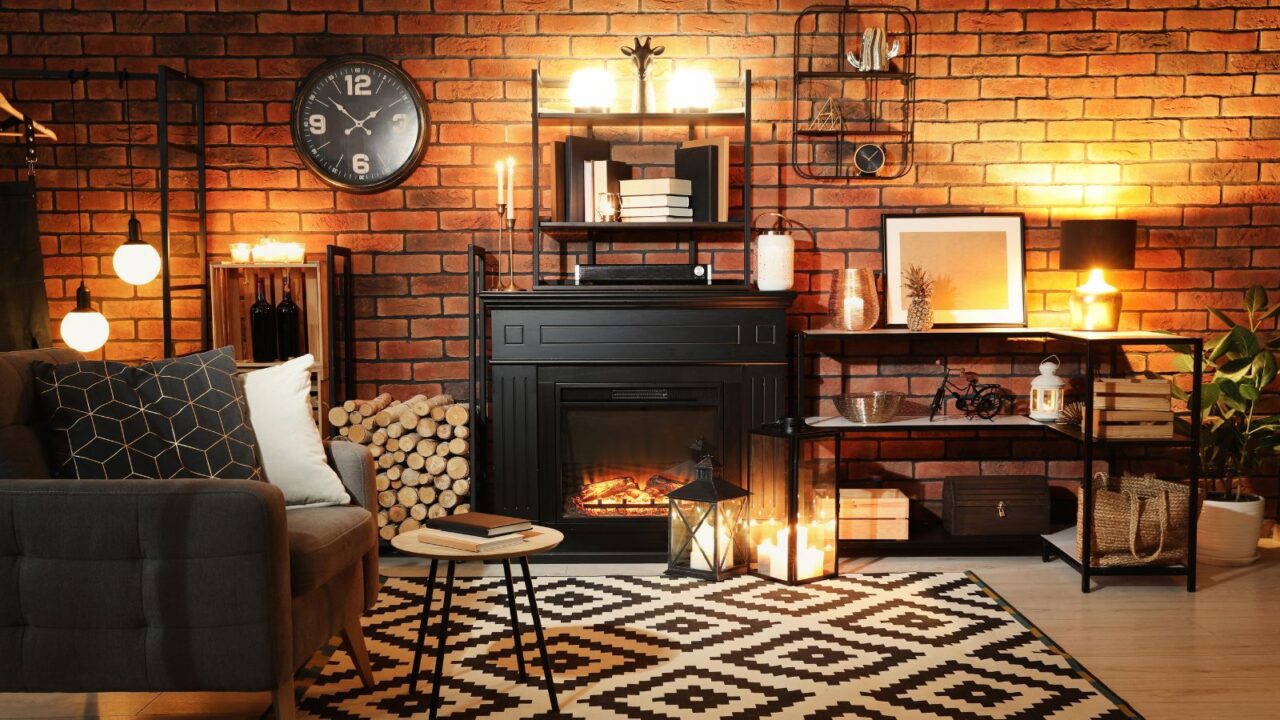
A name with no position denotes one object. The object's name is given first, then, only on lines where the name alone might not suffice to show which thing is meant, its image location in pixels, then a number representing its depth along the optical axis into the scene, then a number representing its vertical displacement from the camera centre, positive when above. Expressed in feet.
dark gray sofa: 6.90 -1.82
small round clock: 13.87 +2.02
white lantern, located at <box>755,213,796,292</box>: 13.12 +0.62
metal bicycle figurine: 13.41 -1.18
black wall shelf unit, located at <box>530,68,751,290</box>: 13.15 +1.23
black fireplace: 12.92 -0.80
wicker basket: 11.66 -2.48
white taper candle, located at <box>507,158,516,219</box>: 13.28 +1.59
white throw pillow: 8.73 -1.09
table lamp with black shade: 12.73 +0.65
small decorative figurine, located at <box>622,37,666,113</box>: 13.32 +3.13
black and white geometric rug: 8.38 -3.14
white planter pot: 12.80 -2.73
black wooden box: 13.30 -2.56
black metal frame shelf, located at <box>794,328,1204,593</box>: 11.54 -1.42
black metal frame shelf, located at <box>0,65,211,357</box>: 12.51 +1.84
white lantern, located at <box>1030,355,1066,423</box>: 12.95 -1.05
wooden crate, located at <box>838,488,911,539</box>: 13.10 -2.59
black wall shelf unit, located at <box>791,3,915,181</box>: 13.92 +2.79
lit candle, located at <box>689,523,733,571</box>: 12.01 -2.73
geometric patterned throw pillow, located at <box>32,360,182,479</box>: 8.01 -0.91
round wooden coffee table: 7.73 -1.82
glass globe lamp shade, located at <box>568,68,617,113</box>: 13.37 +2.84
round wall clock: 13.74 +2.48
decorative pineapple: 13.20 +0.05
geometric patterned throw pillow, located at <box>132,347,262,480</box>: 8.25 -0.83
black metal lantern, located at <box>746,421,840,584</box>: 12.00 -2.27
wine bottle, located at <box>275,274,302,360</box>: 13.42 -0.16
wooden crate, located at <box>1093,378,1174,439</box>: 11.85 -1.15
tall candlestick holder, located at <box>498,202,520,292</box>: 13.66 +0.85
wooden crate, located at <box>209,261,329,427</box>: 13.57 +0.14
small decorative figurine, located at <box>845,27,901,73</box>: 13.51 +3.35
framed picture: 13.89 +0.58
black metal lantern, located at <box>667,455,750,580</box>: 11.77 -2.50
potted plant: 12.81 -1.61
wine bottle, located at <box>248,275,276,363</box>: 13.34 -0.16
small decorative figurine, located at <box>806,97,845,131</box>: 13.88 +2.57
